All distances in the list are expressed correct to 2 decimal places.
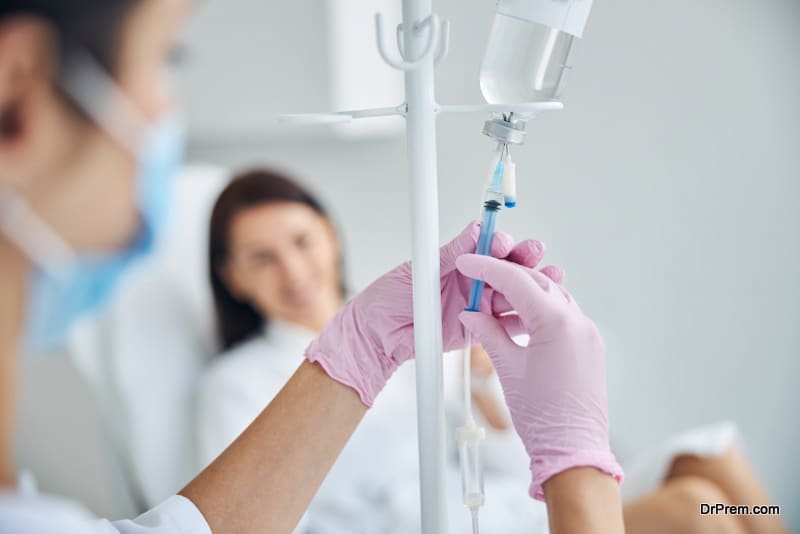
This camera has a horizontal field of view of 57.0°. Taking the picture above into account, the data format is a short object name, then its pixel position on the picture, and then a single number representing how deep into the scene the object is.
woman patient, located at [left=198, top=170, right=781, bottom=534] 1.41
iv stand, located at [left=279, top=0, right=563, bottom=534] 0.77
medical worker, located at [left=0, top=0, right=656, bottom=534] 0.63
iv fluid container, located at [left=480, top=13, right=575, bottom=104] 0.78
